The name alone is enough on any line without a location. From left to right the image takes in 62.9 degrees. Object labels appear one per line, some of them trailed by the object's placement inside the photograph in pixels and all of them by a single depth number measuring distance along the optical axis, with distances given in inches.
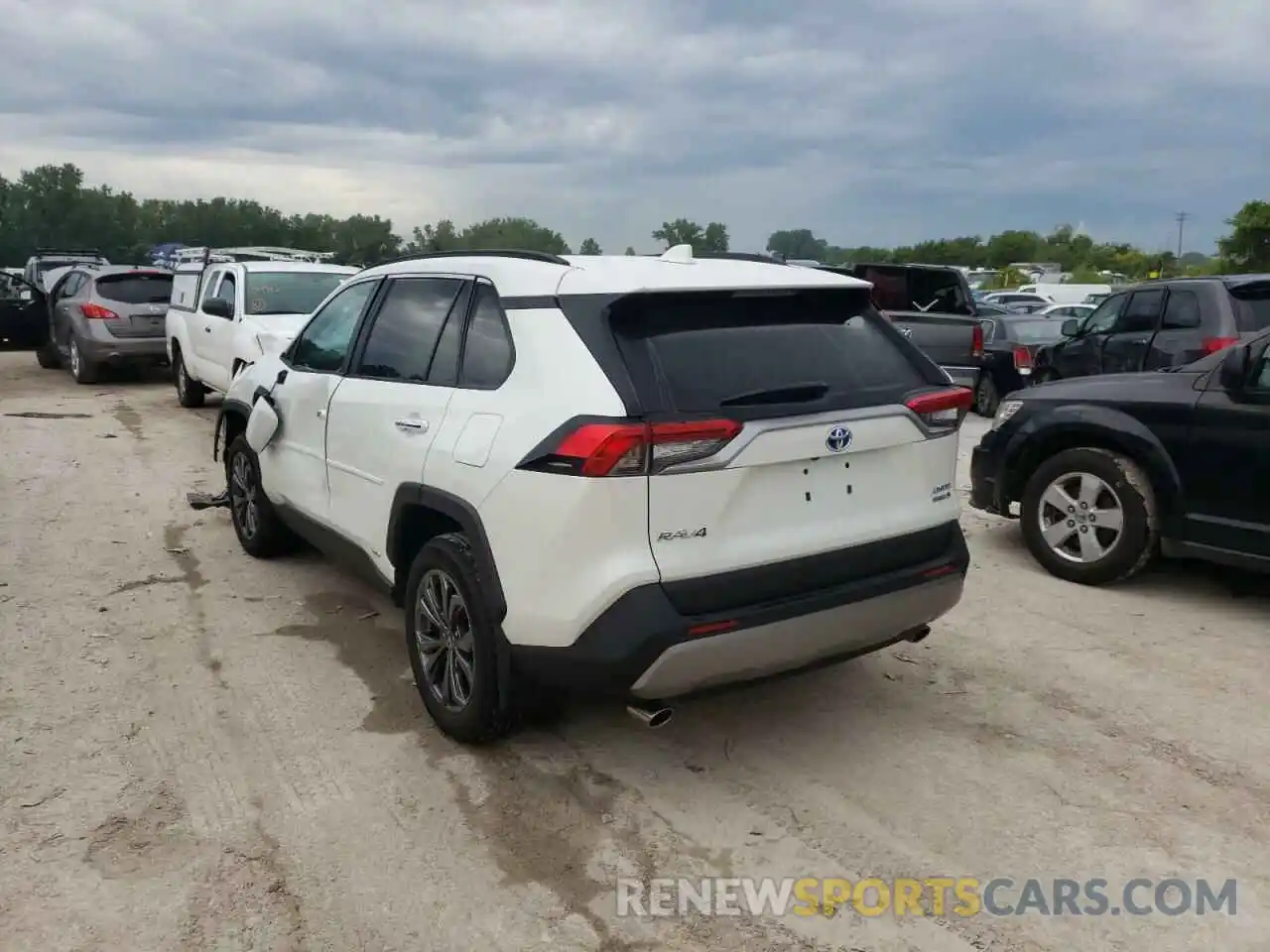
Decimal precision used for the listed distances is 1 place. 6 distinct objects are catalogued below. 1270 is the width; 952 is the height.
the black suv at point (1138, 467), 213.8
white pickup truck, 411.5
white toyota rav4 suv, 127.8
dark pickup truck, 609.1
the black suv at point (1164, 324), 378.9
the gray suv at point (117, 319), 567.2
